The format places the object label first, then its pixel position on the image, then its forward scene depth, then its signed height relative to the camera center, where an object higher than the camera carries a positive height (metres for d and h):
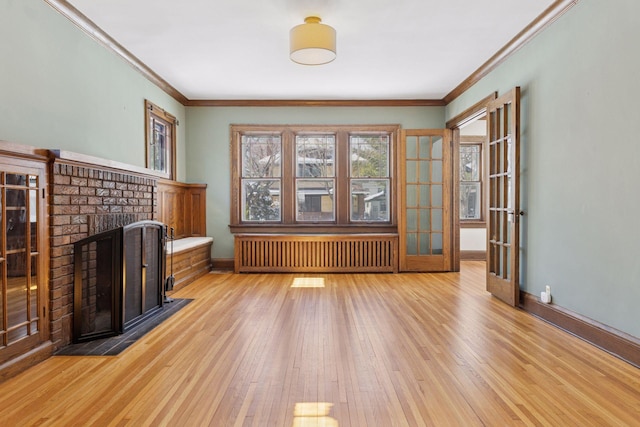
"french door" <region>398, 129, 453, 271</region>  6.33 +0.15
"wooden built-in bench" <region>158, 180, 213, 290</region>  5.31 -0.24
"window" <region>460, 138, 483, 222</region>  7.92 +0.58
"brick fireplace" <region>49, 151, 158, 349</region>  2.83 +0.00
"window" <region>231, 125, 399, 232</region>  6.63 +0.59
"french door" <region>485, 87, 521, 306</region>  4.04 +0.16
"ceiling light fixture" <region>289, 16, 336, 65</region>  3.64 +1.65
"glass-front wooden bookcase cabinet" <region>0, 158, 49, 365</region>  2.42 -0.32
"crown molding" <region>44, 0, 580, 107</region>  3.47 +1.83
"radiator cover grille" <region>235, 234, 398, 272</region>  6.30 -0.68
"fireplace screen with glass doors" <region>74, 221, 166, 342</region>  3.08 -0.59
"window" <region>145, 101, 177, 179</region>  5.22 +1.07
